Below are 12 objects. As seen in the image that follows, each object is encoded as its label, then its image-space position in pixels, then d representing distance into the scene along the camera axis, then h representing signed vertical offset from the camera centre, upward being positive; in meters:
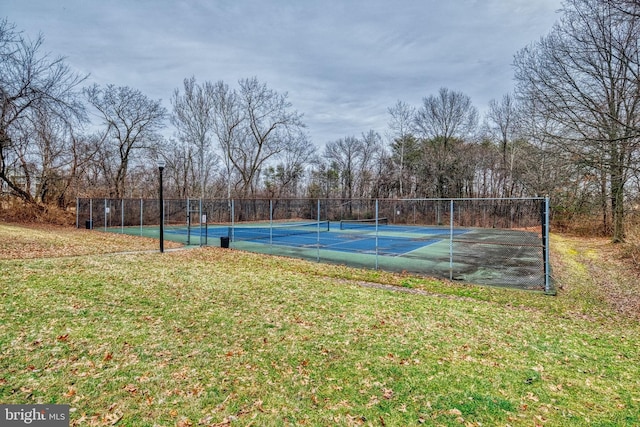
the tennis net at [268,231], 19.43 -1.46
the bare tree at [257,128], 35.12 +8.83
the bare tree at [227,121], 34.34 +9.27
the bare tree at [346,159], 40.09 +6.22
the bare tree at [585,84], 11.80 +5.19
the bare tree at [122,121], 26.41 +7.17
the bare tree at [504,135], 31.50 +7.31
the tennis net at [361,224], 27.72 -1.23
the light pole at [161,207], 11.48 +0.07
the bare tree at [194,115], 33.25 +9.39
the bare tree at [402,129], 35.88 +8.84
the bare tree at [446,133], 33.00 +8.02
